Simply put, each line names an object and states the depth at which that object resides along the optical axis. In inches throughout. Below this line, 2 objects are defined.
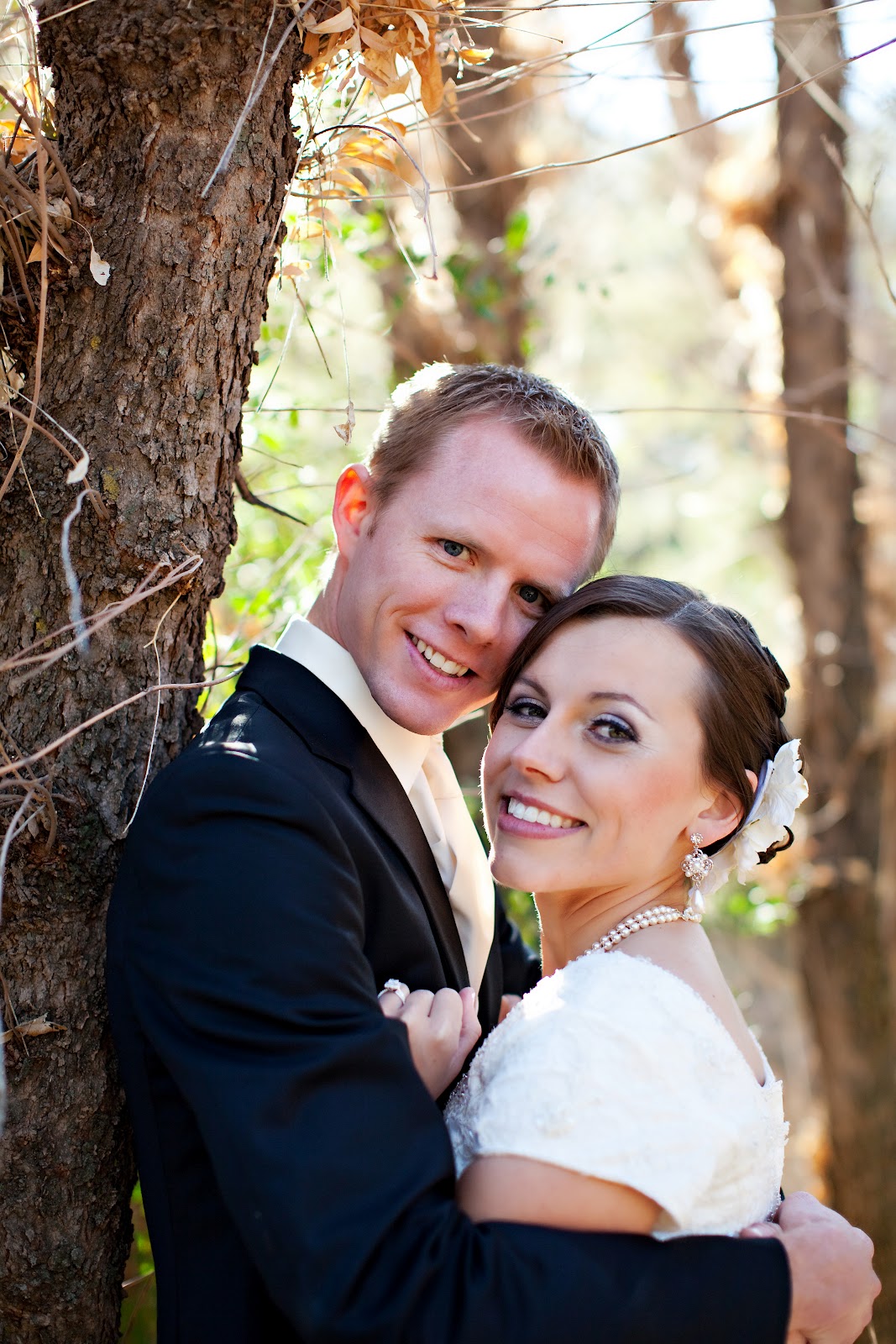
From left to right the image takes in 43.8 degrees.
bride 65.2
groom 59.9
